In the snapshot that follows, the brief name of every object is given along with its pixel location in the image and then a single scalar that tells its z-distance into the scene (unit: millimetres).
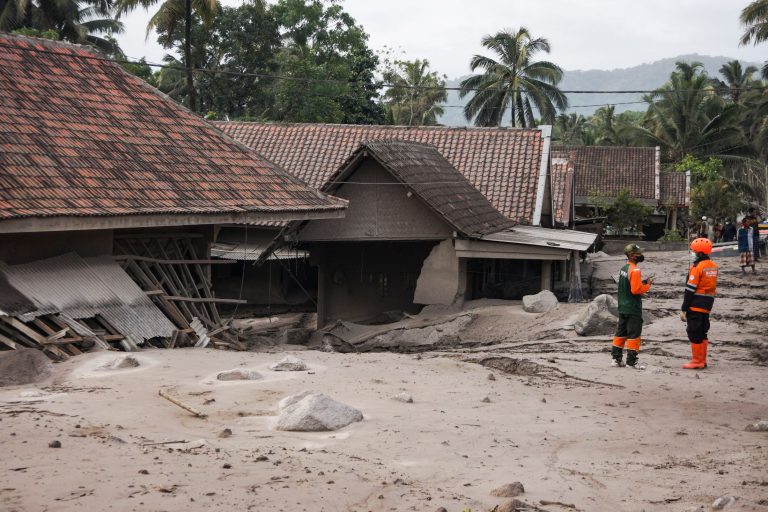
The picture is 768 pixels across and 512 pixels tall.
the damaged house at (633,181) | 47406
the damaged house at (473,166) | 22500
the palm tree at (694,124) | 51844
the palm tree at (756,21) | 37500
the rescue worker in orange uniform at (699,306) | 12414
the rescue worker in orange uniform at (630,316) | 12297
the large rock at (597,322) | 15055
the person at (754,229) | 24516
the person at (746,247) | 23328
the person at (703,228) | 35128
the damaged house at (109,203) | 12375
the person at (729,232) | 39812
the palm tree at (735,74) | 67375
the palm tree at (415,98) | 59219
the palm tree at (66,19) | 42406
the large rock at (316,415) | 8242
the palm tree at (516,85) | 44938
